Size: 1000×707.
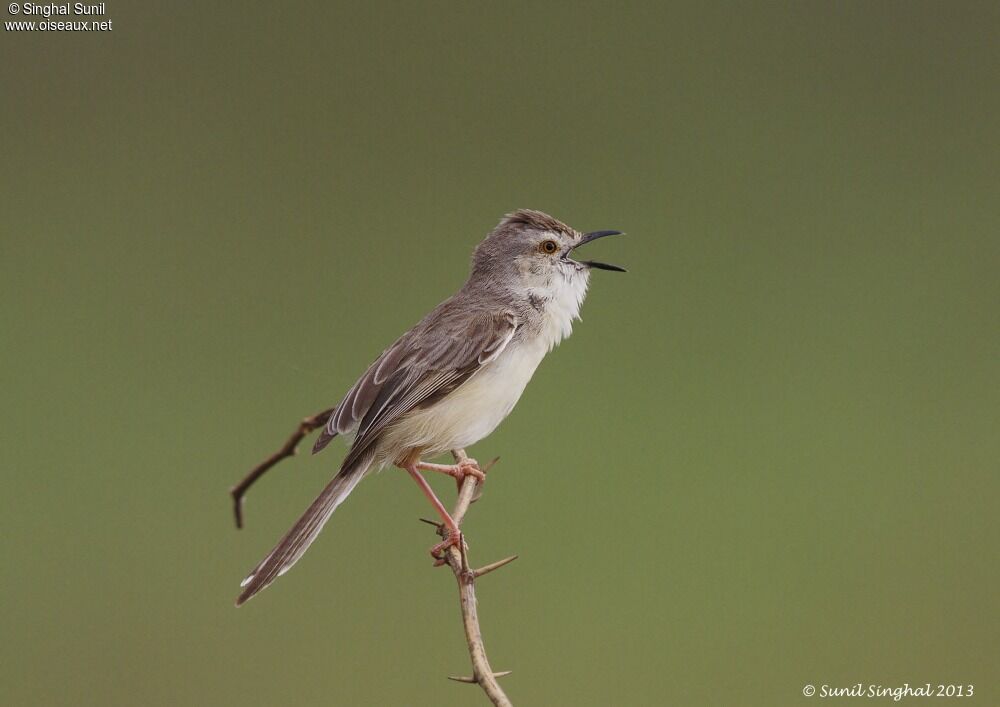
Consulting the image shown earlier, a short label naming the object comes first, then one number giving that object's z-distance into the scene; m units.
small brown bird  5.83
